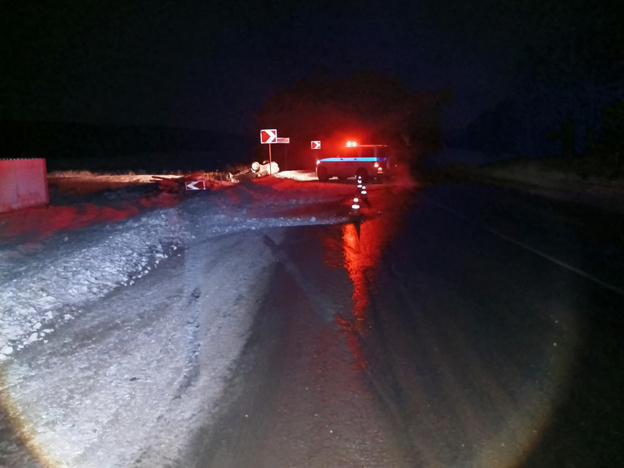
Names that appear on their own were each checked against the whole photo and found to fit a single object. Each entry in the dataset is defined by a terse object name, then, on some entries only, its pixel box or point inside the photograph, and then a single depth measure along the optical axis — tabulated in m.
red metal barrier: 17.56
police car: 36.12
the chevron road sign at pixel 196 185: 24.50
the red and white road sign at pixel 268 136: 34.38
